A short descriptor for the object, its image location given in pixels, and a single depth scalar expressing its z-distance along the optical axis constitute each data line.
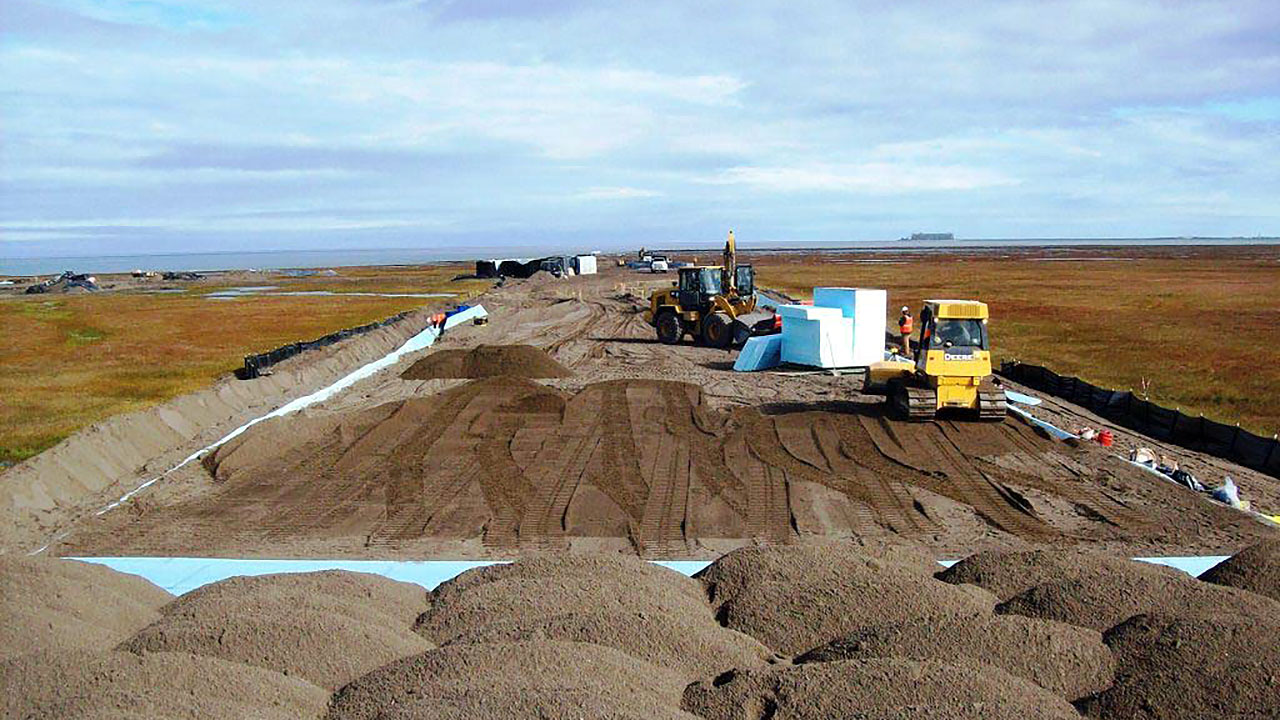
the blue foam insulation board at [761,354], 24.94
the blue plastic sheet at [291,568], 10.06
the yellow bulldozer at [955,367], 17.02
